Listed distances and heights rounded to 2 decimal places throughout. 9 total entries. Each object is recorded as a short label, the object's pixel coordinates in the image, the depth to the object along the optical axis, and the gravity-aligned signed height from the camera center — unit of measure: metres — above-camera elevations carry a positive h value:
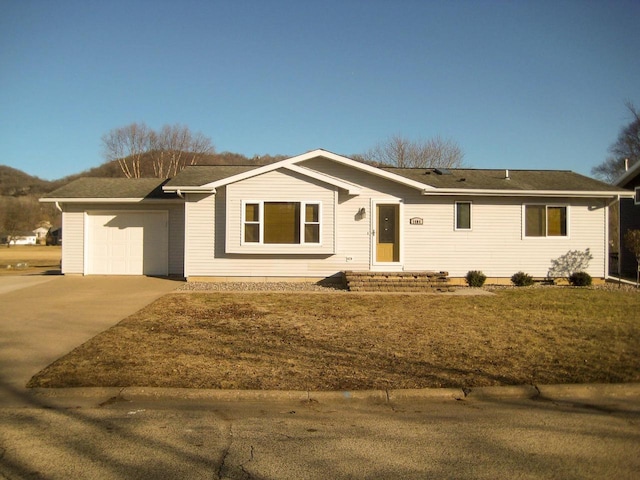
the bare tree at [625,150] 47.22 +9.26
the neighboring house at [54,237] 73.49 +1.33
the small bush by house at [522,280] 15.43 -0.92
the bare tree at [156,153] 46.06 +8.53
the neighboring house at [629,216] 19.80 +1.28
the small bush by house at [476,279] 15.27 -0.89
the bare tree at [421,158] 37.00 +6.52
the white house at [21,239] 67.41 +1.09
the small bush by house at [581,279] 15.52 -0.89
